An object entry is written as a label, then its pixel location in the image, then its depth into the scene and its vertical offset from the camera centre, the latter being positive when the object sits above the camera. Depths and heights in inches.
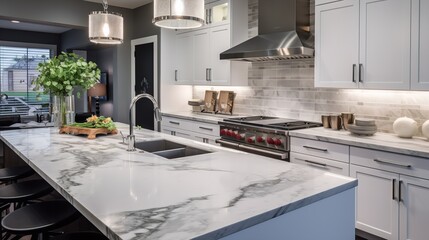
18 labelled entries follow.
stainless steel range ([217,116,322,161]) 133.6 -12.2
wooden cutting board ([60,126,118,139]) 112.3 -8.9
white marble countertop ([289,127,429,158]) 96.0 -11.3
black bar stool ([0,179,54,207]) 85.0 -22.5
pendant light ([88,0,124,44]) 118.6 +28.0
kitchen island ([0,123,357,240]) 43.6 -14.3
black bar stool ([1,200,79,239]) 64.9 -23.0
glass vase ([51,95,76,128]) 132.9 -1.5
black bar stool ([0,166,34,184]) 102.2 -21.1
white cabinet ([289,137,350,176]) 113.6 -17.6
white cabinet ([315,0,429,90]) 104.0 +20.9
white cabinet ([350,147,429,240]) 95.7 -26.5
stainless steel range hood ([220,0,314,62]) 137.3 +30.8
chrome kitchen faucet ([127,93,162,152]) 91.0 -6.9
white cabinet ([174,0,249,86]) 173.6 +33.6
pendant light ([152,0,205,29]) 84.8 +24.0
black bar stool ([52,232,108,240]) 67.4 -26.2
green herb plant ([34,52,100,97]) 126.4 +11.3
